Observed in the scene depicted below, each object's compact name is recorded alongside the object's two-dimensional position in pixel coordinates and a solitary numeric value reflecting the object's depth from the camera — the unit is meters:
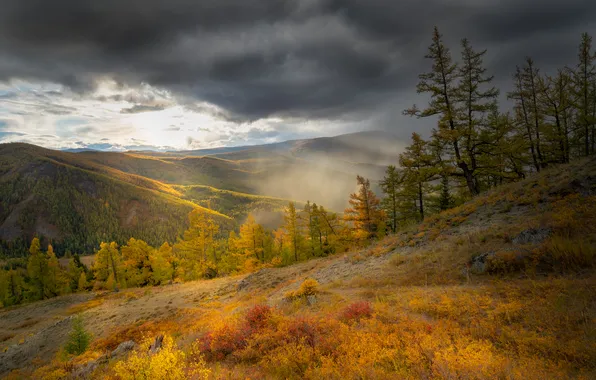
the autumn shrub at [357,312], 9.00
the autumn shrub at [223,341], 8.39
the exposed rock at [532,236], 10.79
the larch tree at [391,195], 34.75
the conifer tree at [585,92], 25.09
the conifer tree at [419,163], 20.88
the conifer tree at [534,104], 26.28
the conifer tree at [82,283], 62.19
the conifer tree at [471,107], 19.88
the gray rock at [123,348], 12.06
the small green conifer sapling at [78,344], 15.56
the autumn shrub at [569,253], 8.49
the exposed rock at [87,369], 9.46
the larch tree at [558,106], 25.73
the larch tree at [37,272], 52.16
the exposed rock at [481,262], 10.84
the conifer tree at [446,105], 20.47
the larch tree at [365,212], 33.88
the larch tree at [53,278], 54.03
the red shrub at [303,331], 7.67
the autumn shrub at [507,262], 9.89
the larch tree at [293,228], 39.78
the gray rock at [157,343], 10.15
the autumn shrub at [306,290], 13.53
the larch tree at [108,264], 52.47
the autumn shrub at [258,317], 9.68
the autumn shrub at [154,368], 5.40
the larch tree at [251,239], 41.25
